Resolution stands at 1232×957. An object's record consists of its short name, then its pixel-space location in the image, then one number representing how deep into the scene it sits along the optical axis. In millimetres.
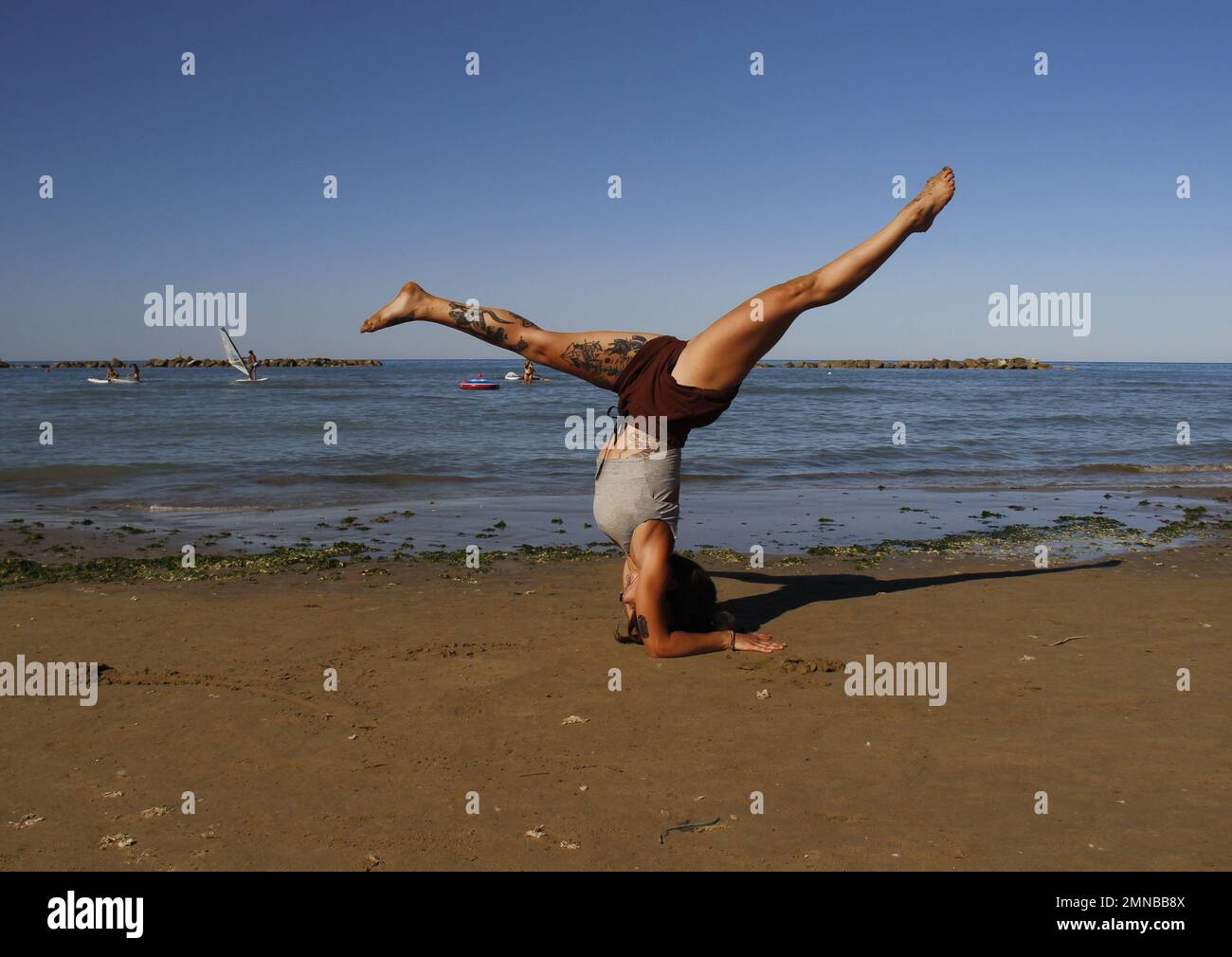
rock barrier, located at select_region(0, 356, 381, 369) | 116938
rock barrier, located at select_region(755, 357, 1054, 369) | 121938
